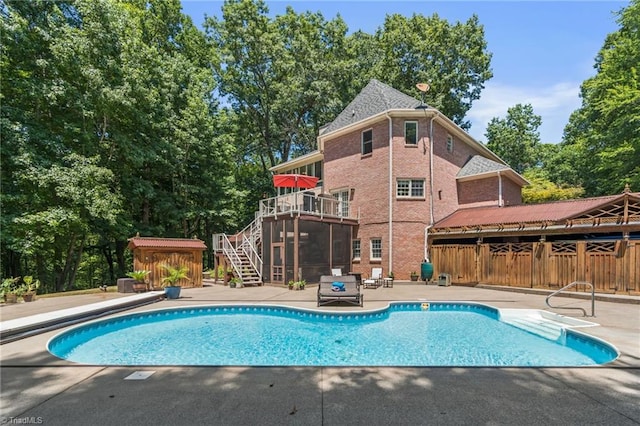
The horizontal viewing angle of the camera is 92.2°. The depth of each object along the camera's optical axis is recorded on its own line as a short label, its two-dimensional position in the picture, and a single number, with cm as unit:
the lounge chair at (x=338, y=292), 1133
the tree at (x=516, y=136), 3712
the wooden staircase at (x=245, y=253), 1798
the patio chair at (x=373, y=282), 1612
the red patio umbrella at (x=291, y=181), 1838
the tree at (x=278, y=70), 2989
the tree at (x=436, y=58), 3112
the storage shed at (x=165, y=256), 1574
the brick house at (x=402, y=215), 1549
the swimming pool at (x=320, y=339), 687
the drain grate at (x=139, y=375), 492
